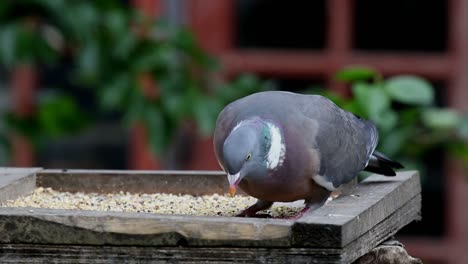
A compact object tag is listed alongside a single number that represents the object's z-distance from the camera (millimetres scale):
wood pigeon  5742
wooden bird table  5066
